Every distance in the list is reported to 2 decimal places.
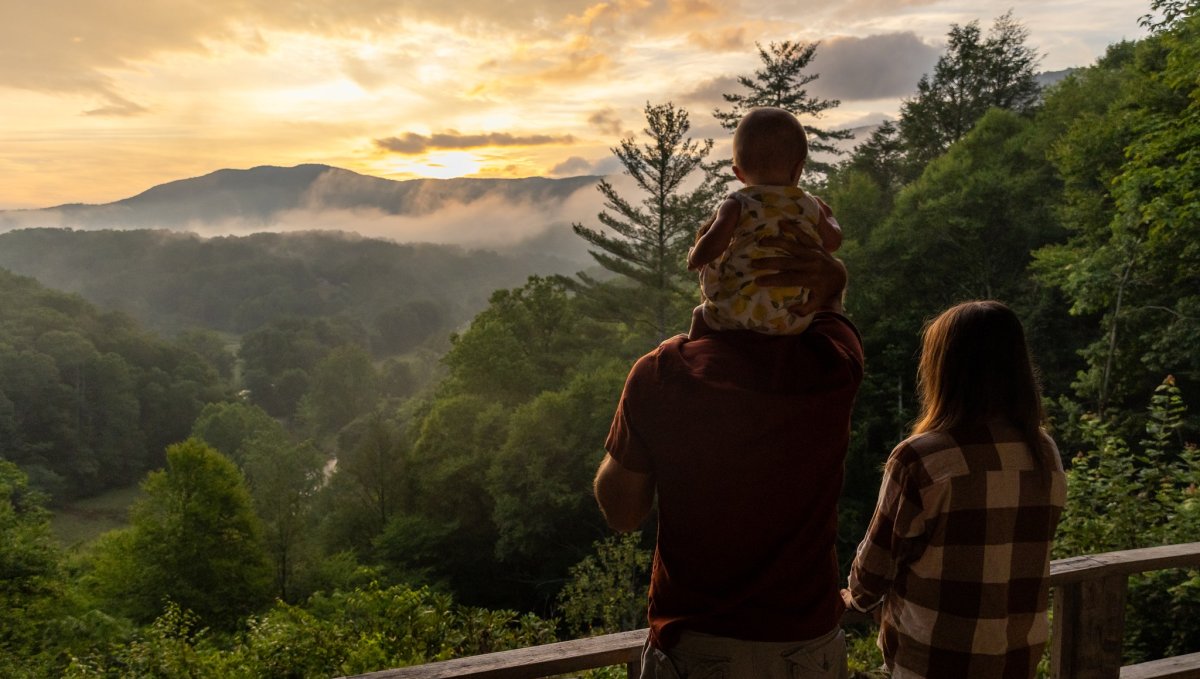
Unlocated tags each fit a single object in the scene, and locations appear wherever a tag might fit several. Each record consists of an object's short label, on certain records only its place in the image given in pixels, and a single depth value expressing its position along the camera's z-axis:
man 1.32
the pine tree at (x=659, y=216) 28.34
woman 1.69
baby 1.36
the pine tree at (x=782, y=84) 31.34
